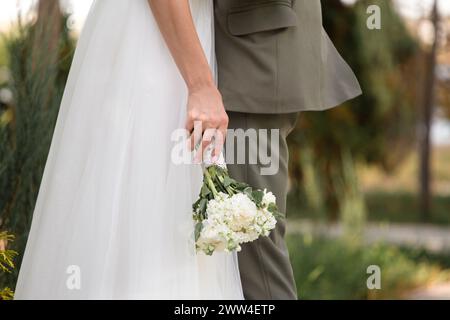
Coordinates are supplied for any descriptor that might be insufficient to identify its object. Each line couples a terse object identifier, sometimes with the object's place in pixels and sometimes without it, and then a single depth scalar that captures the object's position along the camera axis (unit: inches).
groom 135.9
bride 126.6
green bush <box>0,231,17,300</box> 168.7
